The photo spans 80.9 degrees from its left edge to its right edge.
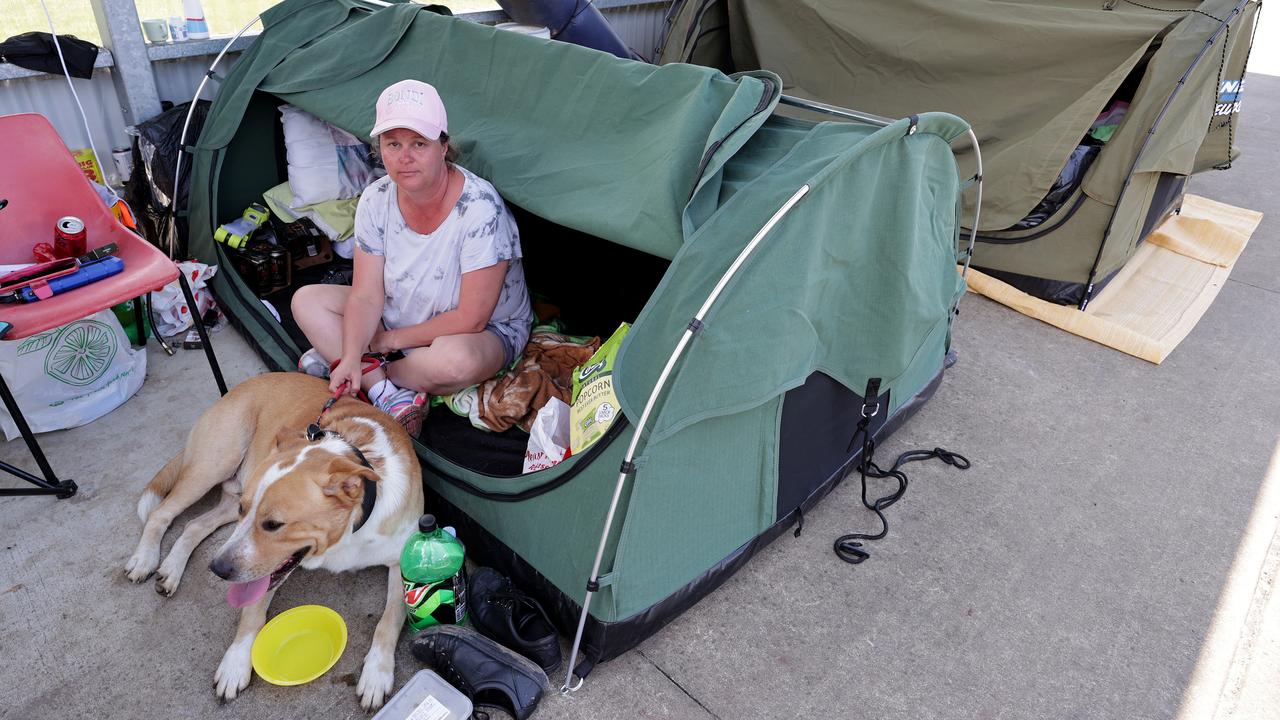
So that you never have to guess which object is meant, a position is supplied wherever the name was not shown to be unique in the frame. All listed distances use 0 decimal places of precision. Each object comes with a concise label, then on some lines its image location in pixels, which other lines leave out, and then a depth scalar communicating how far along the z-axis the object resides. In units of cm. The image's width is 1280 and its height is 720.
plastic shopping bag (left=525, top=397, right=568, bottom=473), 224
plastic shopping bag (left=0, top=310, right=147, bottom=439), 264
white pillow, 353
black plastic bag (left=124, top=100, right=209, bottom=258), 349
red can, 260
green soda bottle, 203
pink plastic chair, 242
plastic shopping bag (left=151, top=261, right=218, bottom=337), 330
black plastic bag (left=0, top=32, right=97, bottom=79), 330
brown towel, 260
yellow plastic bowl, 195
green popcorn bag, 203
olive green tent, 364
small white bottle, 384
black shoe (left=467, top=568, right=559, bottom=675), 199
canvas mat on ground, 380
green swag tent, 186
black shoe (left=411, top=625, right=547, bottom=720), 189
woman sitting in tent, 240
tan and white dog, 184
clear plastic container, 184
